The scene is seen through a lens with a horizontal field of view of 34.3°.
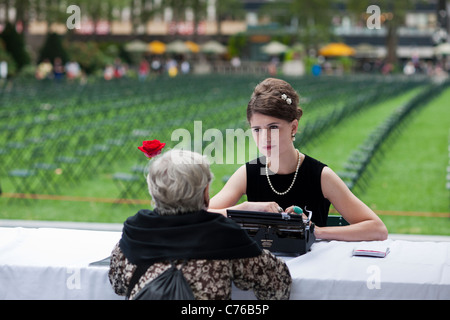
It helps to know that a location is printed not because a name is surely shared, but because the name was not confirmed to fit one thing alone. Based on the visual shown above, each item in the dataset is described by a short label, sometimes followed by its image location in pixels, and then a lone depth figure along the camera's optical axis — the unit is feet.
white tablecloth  10.75
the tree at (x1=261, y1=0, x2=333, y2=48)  218.38
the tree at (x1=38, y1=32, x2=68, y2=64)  141.28
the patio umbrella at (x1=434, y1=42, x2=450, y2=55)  209.05
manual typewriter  11.48
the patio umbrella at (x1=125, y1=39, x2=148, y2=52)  219.41
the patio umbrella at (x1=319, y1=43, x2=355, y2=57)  229.66
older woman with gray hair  9.45
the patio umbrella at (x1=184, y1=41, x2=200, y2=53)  234.17
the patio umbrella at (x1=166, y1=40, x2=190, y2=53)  229.66
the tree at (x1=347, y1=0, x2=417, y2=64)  211.00
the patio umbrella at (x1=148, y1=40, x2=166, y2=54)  228.84
